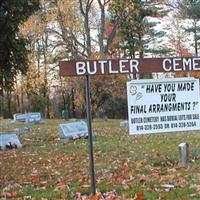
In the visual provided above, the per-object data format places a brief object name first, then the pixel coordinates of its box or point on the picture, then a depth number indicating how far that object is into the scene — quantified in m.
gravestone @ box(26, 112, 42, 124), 33.59
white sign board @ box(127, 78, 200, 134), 7.28
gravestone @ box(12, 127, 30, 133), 24.72
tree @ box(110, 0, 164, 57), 40.00
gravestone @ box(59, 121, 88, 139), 18.55
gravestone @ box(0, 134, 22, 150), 16.48
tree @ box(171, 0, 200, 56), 45.88
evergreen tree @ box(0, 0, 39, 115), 15.21
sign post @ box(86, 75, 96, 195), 7.12
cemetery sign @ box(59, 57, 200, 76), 6.95
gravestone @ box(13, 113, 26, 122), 36.64
